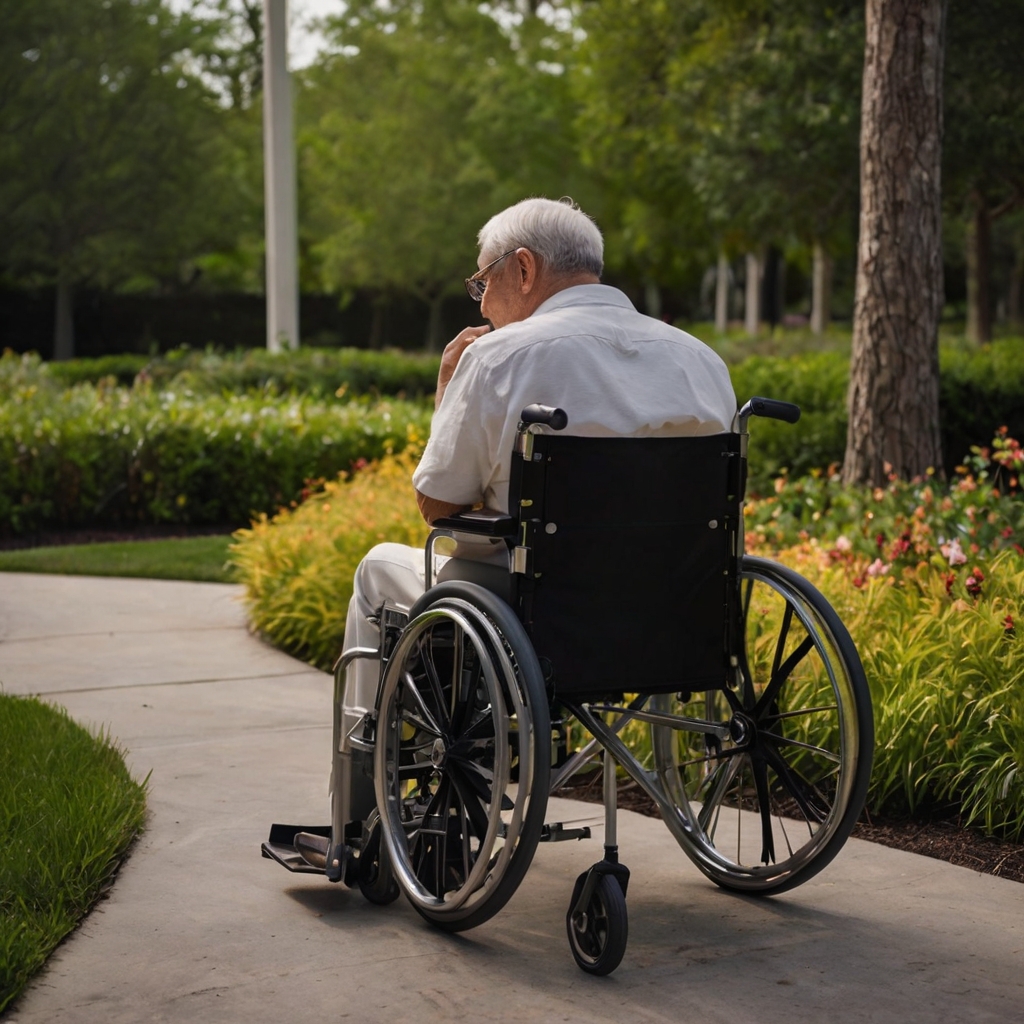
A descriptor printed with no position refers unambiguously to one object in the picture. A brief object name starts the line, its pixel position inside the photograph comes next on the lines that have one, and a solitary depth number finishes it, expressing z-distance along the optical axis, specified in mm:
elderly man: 3090
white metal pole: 13477
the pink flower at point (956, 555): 4883
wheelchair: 2914
